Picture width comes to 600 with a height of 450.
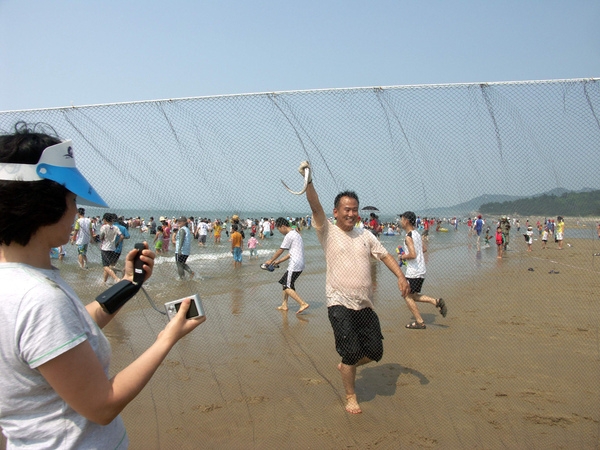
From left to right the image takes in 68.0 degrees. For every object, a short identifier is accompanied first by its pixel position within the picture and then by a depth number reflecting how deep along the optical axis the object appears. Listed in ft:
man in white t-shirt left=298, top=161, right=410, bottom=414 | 12.35
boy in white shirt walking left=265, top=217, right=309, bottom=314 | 23.90
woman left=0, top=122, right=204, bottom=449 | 3.92
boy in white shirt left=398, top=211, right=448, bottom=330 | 19.70
